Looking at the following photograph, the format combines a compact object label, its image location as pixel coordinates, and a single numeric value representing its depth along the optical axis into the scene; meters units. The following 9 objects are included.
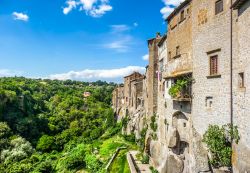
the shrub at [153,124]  22.57
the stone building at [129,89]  38.38
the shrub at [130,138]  30.33
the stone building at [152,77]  25.15
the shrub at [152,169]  18.26
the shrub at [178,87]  15.02
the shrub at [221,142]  11.25
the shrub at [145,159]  21.98
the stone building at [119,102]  46.09
